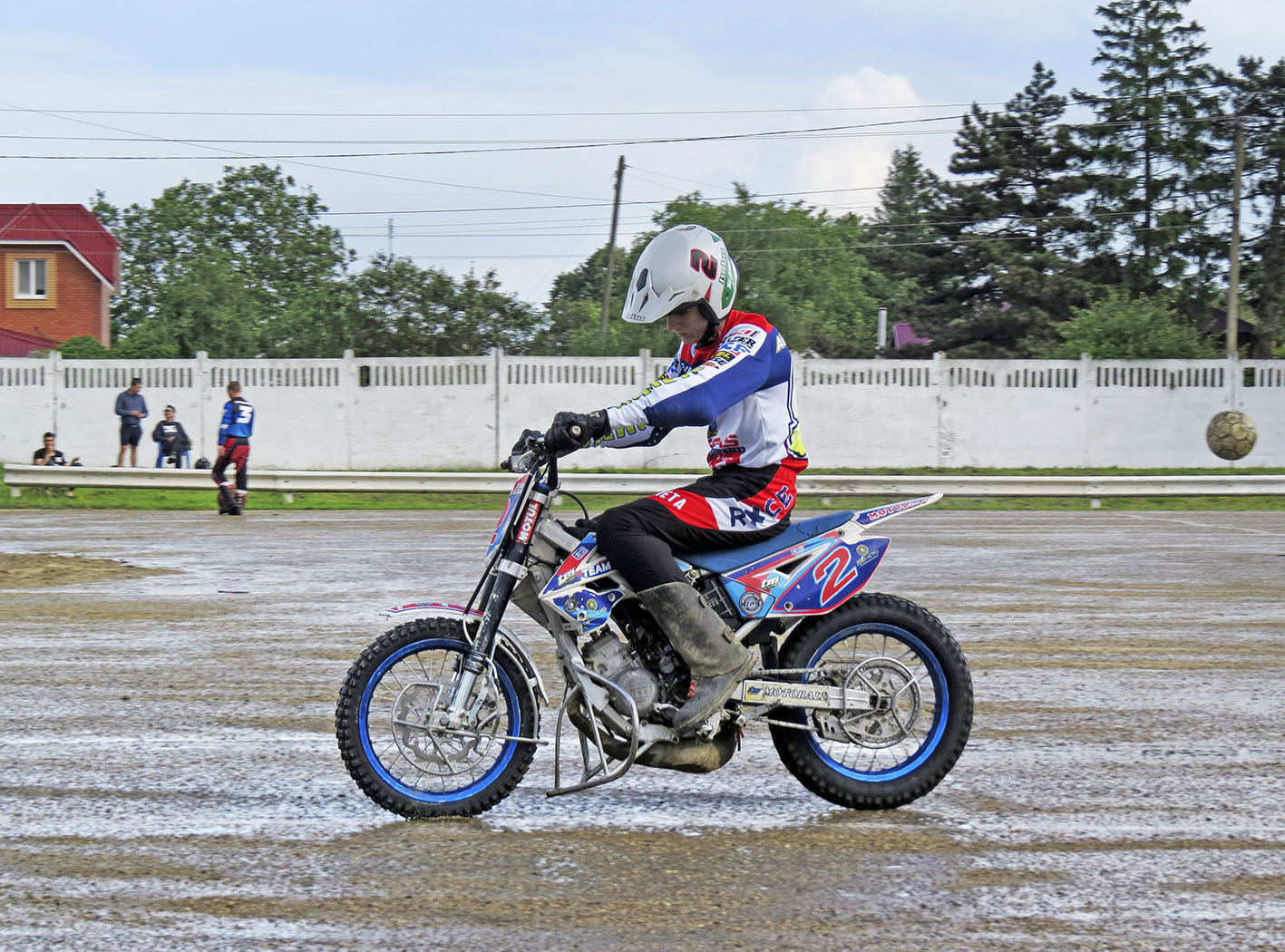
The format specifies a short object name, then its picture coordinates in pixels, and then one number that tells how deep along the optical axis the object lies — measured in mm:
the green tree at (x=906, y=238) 58219
